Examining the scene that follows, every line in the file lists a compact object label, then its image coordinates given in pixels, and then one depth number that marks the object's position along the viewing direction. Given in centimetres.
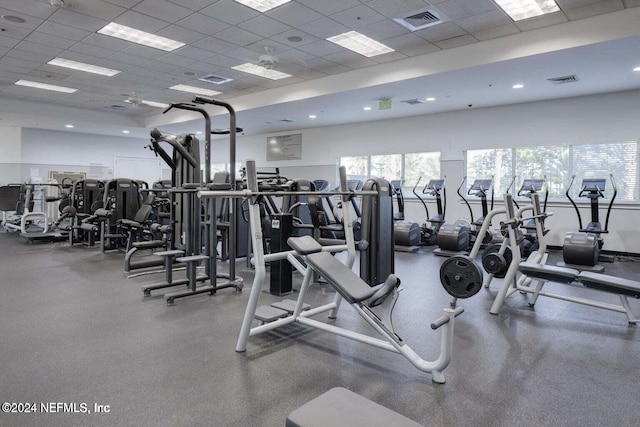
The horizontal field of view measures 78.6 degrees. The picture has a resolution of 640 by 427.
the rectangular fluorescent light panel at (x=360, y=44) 595
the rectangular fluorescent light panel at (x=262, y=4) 488
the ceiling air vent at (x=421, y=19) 507
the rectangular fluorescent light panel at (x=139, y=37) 586
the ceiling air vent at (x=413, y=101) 823
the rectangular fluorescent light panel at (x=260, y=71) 742
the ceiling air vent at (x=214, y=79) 809
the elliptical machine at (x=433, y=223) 855
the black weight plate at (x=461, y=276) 376
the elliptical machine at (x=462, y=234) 707
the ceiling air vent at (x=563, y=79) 644
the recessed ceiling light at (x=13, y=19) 536
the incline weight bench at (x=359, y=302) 238
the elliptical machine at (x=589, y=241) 603
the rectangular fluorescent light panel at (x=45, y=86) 875
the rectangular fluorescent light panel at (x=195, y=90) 895
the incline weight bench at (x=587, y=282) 340
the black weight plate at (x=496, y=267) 427
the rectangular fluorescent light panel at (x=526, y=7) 476
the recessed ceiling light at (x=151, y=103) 1023
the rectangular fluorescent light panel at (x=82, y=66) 739
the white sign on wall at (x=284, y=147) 1253
